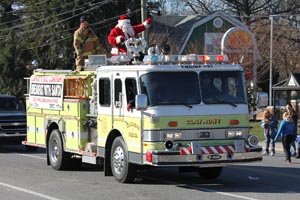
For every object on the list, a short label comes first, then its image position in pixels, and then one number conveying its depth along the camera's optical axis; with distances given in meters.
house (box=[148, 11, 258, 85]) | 42.41
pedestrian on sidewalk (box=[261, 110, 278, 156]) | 21.16
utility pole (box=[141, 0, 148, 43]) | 26.34
